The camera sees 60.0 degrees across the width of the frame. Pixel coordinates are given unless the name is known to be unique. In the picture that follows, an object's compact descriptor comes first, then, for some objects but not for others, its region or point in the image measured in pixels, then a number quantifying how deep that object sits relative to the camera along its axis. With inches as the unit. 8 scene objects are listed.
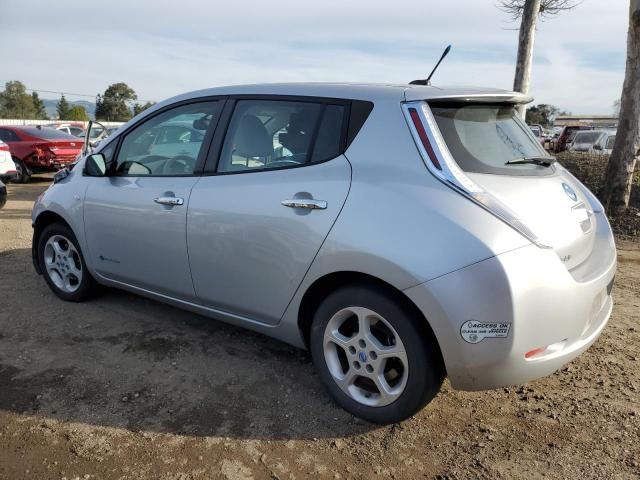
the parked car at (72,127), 905.9
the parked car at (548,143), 966.9
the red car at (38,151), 527.8
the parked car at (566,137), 813.2
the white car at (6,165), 409.7
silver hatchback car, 96.7
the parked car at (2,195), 295.9
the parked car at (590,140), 710.0
